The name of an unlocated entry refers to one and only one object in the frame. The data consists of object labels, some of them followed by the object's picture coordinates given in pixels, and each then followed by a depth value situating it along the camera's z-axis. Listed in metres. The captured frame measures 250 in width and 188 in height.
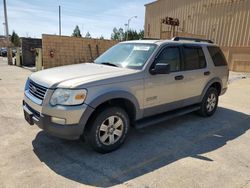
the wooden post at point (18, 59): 14.27
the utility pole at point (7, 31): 15.03
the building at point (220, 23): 13.46
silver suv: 2.65
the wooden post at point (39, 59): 10.85
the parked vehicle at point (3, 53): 26.23
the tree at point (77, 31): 51.70
